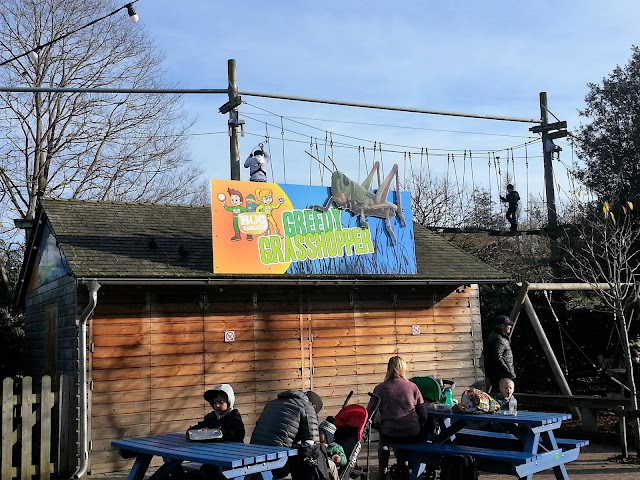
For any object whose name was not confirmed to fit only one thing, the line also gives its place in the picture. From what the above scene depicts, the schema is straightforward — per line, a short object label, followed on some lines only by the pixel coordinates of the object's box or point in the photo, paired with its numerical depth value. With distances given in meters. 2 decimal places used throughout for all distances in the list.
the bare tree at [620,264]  10.35
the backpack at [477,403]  7.78
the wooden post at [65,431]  10.09
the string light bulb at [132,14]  12.24
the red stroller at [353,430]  7.95
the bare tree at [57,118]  22.89
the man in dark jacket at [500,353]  10.84
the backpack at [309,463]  6.71
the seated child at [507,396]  7.87
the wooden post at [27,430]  9.61
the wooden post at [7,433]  9.44
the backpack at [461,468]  7.45
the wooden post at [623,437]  10.15
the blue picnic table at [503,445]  7.25
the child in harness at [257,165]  13.70
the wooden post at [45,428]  9.83
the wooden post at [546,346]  12.83
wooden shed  10.64
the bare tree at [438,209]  29.80
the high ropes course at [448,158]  13.29
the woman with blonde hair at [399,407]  8.01
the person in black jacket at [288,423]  6.67
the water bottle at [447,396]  8.66
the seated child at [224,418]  6.58
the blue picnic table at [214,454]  5.72
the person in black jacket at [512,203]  21.02
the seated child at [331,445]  7.39
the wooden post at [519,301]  12.71
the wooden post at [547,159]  19.84
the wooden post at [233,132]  14.51
